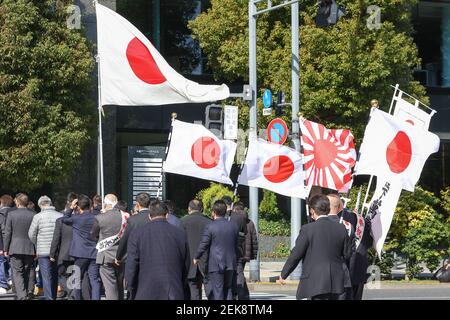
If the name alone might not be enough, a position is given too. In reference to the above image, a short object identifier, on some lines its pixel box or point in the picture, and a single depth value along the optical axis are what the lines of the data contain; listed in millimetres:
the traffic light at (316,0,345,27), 19203
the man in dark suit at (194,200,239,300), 13852
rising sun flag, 15297
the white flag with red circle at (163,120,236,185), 16188
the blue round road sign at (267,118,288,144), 22078
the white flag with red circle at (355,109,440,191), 13336
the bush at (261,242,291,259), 29828
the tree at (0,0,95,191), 24906
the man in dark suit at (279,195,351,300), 11039
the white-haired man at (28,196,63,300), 16594
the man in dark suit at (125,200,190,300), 10875
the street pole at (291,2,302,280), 22844
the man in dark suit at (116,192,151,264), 13185
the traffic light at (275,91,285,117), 23844
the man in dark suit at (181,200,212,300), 14852
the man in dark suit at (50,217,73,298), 16109
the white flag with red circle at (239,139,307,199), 15688
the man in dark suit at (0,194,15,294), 19156
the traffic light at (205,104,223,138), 22078
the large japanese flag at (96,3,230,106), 18469
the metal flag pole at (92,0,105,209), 18011
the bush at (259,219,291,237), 30109
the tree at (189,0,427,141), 26719
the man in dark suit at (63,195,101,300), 15461
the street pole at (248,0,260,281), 22859
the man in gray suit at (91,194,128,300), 14875
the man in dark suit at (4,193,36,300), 16953
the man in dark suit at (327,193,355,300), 11375
